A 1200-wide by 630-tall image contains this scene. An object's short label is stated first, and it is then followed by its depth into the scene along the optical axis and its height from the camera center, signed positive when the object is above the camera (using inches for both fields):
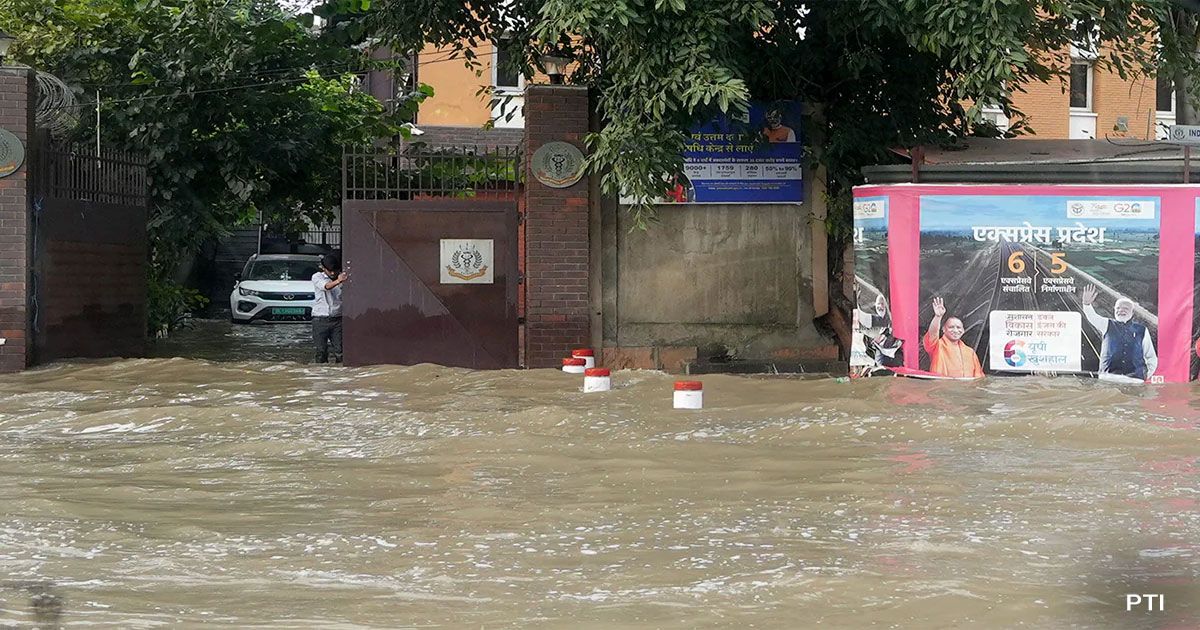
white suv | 1062.4 -9.9
